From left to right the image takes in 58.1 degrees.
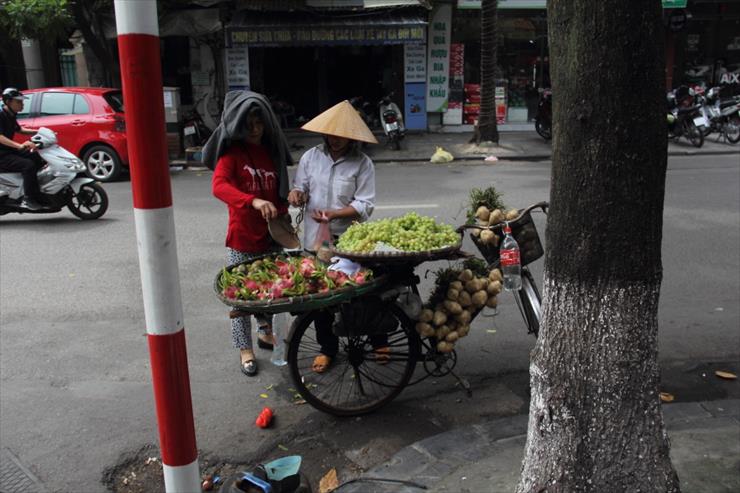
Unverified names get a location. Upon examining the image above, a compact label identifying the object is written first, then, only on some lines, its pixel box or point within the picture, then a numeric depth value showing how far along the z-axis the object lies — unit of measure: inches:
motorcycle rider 329.1
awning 590.2
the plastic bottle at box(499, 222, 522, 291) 148.5
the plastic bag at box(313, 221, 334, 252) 163.6
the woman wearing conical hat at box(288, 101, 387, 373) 159.9
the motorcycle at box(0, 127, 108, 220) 332.5
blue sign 655.1
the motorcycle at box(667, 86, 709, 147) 557.2
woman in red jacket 158.7
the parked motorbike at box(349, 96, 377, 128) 566.9
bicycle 144.6
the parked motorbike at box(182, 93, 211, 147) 557.3
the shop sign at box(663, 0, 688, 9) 633.0
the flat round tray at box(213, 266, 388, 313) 127.6
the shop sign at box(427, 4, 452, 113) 644.1
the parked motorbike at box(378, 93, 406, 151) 570.3
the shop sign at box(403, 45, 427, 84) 641.6
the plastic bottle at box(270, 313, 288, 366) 159.8
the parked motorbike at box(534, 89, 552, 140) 600.7
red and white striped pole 67.1
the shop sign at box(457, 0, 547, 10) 649.6
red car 446.3
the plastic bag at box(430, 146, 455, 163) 536.7
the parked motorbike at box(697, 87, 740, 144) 563.8
